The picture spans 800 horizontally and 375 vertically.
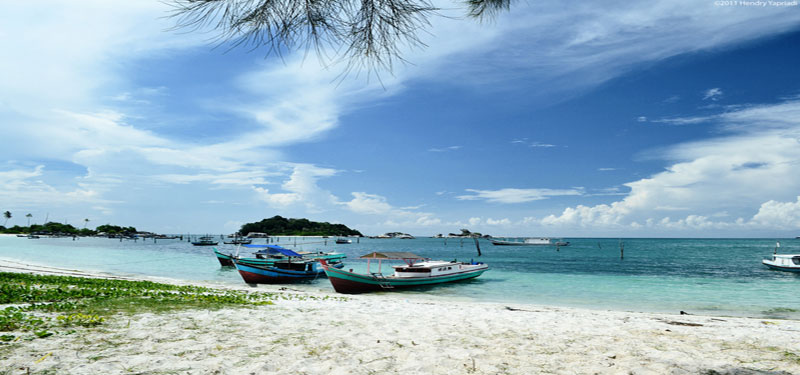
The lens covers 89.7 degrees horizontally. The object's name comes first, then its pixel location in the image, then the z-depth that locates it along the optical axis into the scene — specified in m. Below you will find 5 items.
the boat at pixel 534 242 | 124.19
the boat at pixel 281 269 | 26.67
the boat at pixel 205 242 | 105.22
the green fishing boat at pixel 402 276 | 22.23
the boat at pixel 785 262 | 38.47
